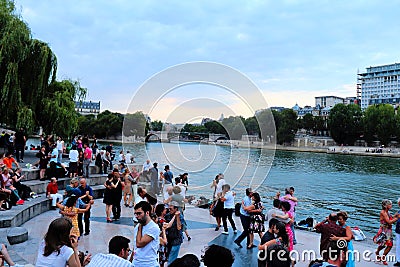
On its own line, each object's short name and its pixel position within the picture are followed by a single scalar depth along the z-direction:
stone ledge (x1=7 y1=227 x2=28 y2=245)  7.58
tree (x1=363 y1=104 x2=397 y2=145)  82.81
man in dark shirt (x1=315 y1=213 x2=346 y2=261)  5.77
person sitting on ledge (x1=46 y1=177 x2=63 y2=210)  10.98
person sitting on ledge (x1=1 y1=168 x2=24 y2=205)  9.95
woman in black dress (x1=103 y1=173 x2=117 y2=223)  9.94
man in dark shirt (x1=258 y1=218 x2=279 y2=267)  5.06
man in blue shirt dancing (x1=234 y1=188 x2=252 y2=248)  8.07
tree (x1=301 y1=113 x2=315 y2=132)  102.56
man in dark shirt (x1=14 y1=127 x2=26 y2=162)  16.23
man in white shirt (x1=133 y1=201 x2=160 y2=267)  4.45
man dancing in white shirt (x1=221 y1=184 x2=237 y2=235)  8.95
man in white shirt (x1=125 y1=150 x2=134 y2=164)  19.69
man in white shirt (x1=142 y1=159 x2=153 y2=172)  14.33
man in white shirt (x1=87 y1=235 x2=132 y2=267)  3.26
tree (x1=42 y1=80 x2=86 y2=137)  20.23
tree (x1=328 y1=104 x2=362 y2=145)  89.31
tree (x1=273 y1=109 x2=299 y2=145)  85.69
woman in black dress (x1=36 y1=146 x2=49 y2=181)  13.34
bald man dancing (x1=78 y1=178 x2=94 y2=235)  8.21
